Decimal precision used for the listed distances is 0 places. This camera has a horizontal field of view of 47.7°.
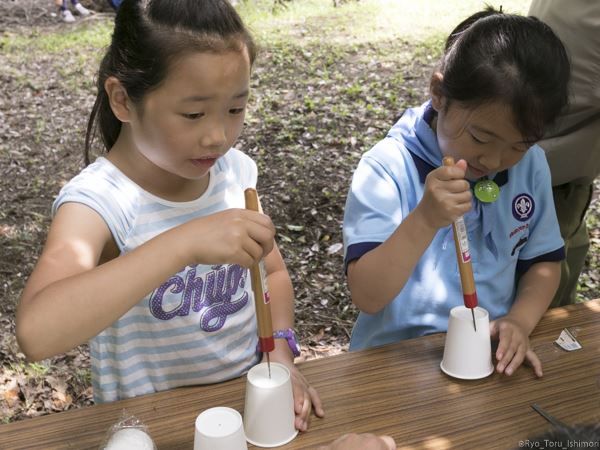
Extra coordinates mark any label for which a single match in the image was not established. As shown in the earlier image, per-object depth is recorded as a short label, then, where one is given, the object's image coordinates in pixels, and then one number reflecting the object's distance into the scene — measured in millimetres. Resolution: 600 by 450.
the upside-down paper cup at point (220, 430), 1113
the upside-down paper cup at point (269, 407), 1209
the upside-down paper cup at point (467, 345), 1422
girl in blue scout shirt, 1536
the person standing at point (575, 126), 2078
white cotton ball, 1118
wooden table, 1256
